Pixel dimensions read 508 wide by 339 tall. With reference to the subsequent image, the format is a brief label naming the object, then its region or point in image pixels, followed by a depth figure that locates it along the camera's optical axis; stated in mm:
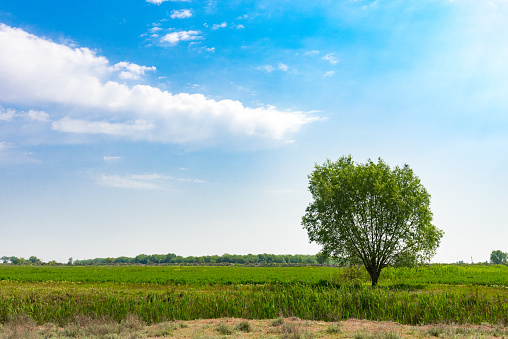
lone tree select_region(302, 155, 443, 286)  31766
